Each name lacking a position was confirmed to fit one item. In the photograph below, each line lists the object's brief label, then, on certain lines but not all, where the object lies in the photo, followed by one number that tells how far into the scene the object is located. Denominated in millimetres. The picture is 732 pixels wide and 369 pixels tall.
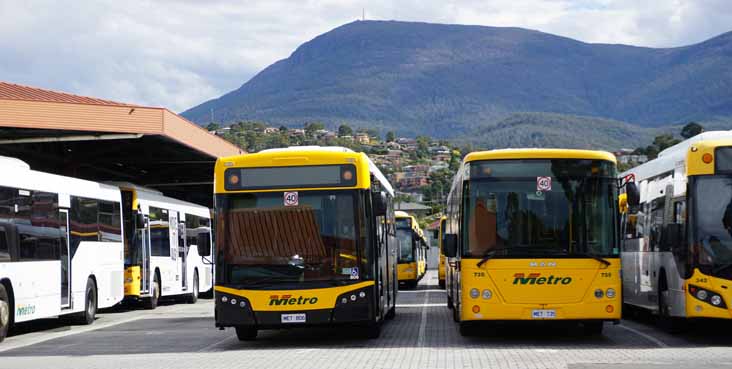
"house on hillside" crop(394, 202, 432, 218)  161875
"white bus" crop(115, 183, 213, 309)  28625
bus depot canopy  29031
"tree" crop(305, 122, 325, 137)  189738
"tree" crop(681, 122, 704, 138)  153125
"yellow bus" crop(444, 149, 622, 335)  16750
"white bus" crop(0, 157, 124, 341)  19359
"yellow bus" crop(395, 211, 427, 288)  47312
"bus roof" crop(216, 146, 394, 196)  17438
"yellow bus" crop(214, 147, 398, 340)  16984
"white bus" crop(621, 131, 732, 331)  16297
